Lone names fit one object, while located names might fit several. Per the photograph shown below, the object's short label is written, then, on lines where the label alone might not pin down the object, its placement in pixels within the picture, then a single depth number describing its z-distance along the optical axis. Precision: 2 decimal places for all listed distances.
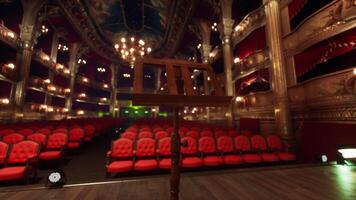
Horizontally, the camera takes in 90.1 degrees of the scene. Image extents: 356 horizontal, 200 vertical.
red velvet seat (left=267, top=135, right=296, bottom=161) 4.37
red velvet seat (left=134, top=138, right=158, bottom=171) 3.71
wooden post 1.69
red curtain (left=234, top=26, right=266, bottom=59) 8.64
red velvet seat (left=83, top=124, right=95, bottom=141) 6.45
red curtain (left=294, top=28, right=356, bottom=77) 4.87
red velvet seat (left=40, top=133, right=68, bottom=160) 4.33
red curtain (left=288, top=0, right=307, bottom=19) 6.16
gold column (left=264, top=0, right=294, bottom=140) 6.18
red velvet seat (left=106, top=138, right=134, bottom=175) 3.61
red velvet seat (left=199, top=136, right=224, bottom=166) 3.94
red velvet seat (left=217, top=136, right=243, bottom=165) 4.07
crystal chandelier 12.08
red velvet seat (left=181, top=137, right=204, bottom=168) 3.79
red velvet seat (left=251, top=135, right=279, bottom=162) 4.28
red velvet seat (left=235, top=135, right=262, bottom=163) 4.19
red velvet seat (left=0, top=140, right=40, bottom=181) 3.09
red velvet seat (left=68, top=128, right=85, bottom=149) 5.36
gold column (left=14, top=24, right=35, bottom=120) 10.62
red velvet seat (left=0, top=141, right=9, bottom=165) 3.42
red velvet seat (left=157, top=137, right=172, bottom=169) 3.97
